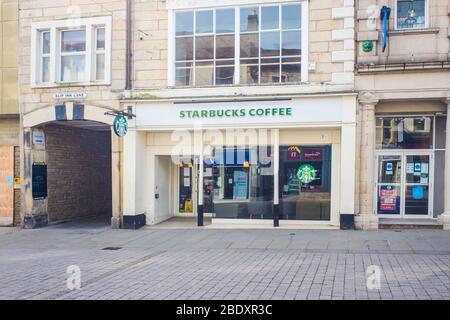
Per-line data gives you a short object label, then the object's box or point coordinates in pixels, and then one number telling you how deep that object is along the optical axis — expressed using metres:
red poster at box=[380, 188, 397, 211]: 13.51
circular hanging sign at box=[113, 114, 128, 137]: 13.22
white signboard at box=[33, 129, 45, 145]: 14.90
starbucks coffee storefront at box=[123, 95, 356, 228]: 12.99
